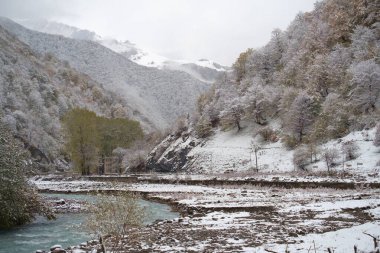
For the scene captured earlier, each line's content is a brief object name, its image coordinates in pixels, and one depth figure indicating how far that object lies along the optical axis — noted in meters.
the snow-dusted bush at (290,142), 58.66
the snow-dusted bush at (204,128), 78.81
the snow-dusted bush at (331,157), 43.22
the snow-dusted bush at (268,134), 64.88
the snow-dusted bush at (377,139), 40.63
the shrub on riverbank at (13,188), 20.45
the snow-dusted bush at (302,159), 48.15
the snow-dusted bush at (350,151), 42.72
